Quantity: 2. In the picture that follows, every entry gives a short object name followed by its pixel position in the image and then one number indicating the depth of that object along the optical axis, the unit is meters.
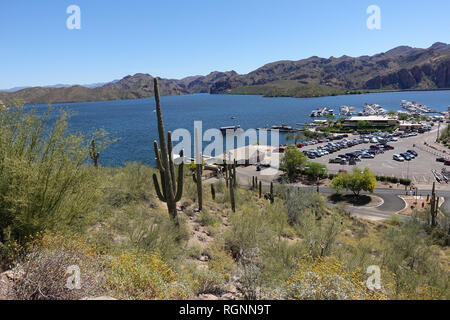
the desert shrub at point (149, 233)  8.52
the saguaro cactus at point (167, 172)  12.48
